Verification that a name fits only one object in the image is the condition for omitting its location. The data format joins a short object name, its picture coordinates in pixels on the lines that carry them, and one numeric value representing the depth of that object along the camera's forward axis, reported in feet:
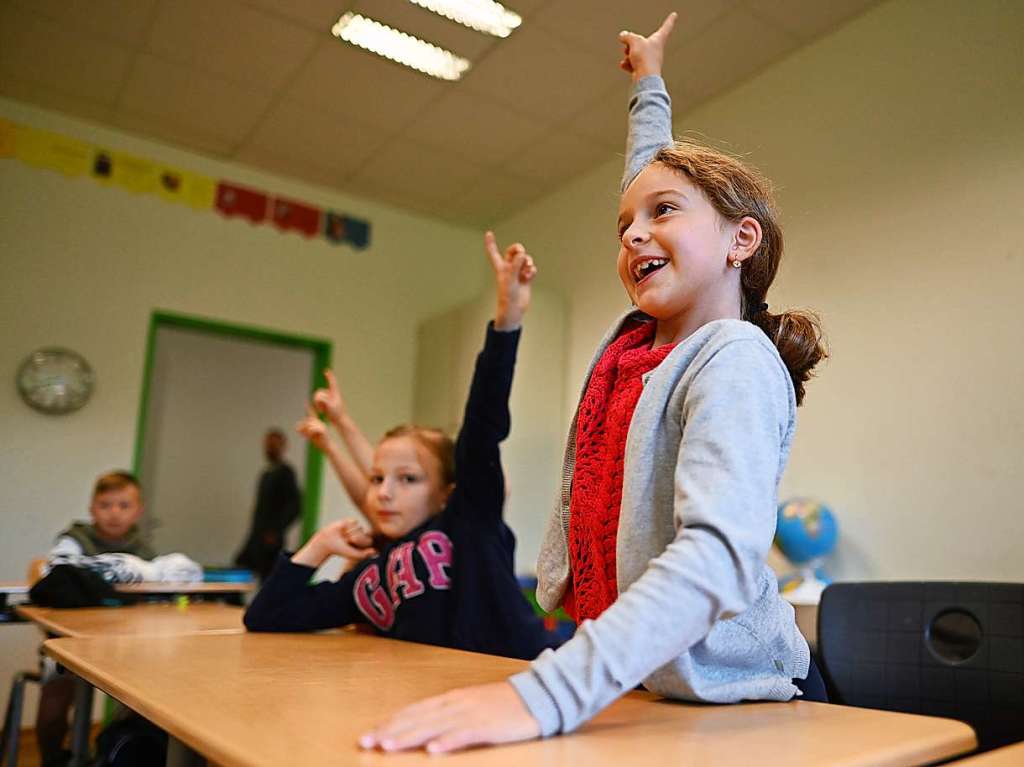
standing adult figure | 15.28
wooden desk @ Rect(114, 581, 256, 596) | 7.62
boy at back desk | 8.26
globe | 8.77
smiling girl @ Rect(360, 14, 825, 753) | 1.81
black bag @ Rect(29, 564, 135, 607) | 6.70
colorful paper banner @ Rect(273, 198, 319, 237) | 14.97
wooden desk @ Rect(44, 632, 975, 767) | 1.66
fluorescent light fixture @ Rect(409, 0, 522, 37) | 10.02
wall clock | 12.12
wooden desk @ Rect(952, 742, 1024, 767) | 1.81
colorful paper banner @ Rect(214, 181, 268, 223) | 14.39
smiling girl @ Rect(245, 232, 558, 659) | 4.70
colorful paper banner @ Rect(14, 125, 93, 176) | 12.61
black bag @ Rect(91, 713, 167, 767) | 5.21
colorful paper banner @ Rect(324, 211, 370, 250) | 15.52
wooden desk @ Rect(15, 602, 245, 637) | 4.91
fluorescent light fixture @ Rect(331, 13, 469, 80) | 10.47
